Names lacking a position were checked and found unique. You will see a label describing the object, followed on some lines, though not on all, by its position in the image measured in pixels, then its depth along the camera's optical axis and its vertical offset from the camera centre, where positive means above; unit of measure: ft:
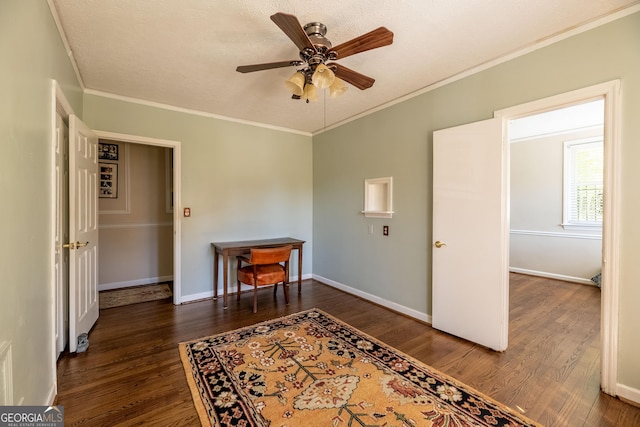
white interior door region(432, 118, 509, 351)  7.77 -0.68
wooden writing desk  11.58 -1.65
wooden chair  10.77 -2.46
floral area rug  5.35 -4.03
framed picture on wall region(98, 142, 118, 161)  13.81 +3.03
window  14.47 +1.53
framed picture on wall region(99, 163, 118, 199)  13.93 +1.55
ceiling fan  5.30 +3.44
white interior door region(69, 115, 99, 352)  7.43 -0.58
